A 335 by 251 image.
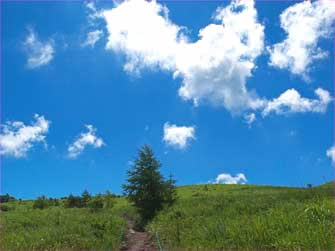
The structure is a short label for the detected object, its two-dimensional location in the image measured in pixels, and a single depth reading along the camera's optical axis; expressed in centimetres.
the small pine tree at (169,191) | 3541
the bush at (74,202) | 5609
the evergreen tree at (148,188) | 3447
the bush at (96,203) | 4627
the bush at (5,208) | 4959
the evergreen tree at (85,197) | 5509
